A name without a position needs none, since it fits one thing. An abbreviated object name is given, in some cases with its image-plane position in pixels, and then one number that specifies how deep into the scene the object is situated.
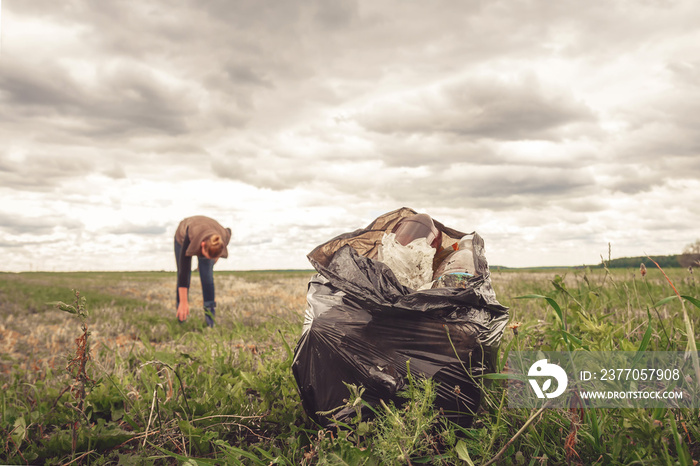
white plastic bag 2.50
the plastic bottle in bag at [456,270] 2.30
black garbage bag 1.93
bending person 6.00
